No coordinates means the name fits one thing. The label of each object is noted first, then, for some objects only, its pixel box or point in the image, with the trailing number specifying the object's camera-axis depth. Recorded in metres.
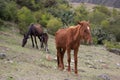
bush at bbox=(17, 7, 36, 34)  32.62
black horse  23.55
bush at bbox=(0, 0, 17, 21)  33.55
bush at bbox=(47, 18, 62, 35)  38.94
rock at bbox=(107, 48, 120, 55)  33.12
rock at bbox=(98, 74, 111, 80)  14.17
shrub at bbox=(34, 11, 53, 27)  41.56
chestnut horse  12.70
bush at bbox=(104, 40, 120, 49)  35.90
